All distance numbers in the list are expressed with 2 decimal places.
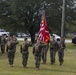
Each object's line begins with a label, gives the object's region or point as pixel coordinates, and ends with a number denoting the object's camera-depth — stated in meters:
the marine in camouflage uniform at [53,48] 21.27
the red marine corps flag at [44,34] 20.45
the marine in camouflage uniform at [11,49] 19.16
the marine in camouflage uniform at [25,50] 18.75
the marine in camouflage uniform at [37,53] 18.06
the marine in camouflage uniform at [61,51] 20.95
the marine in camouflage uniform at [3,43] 29.66
